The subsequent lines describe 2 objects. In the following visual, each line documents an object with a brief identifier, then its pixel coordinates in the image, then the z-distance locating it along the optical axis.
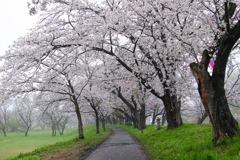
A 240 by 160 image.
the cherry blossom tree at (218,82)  6.59
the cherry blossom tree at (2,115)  57.56
